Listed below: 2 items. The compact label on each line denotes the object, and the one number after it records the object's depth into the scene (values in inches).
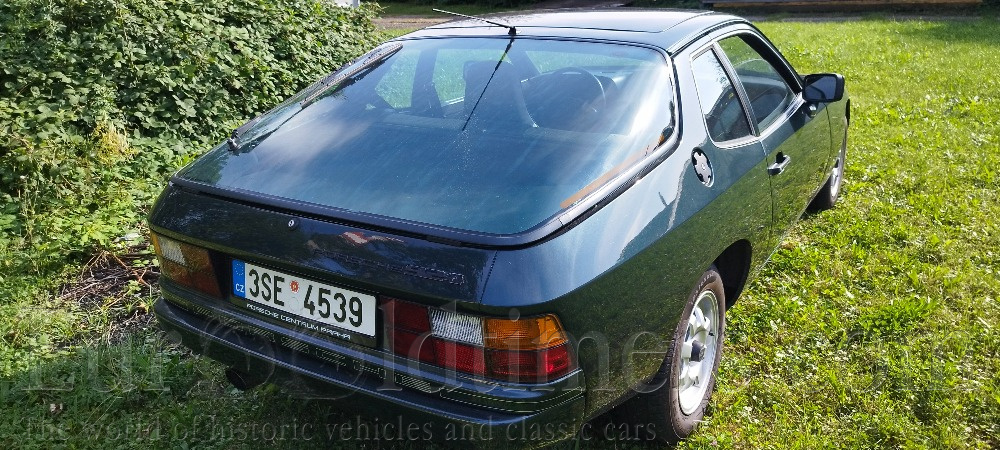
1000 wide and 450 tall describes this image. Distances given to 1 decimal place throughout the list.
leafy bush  169.3
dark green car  76.8
